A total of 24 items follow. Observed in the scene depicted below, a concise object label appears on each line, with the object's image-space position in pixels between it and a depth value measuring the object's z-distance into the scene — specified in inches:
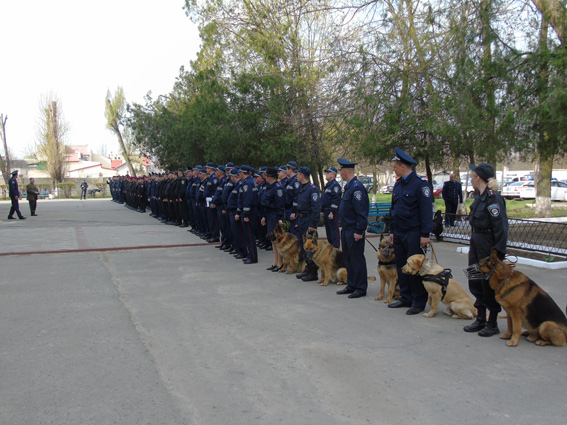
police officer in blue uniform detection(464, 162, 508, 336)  201.5
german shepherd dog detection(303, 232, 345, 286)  316.7
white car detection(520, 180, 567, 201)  1350.9
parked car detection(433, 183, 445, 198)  1534.0
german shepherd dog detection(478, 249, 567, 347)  191.6
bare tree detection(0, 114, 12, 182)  2078.0
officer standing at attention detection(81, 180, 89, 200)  1990.2
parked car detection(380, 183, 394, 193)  2043.1
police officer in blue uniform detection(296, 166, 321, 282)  333.4
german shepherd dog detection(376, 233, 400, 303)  262.5
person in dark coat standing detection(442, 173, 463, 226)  675.4
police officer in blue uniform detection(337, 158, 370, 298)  278.1
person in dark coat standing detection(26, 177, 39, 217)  916.3
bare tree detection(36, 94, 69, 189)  2329.0
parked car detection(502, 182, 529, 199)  1466.2
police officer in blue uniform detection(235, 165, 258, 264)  395.5
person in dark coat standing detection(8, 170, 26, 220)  826.7
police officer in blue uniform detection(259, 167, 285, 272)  392.8
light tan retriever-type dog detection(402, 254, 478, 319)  231.9
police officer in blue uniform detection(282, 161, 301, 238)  363.6
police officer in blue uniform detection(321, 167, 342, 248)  388.8
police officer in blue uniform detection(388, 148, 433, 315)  238.8
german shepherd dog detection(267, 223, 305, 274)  347.9
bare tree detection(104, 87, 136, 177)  2416.3
